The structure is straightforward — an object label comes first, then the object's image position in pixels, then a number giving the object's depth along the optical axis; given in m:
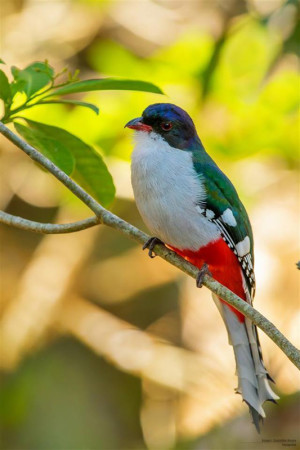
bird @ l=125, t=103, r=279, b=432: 5.85
